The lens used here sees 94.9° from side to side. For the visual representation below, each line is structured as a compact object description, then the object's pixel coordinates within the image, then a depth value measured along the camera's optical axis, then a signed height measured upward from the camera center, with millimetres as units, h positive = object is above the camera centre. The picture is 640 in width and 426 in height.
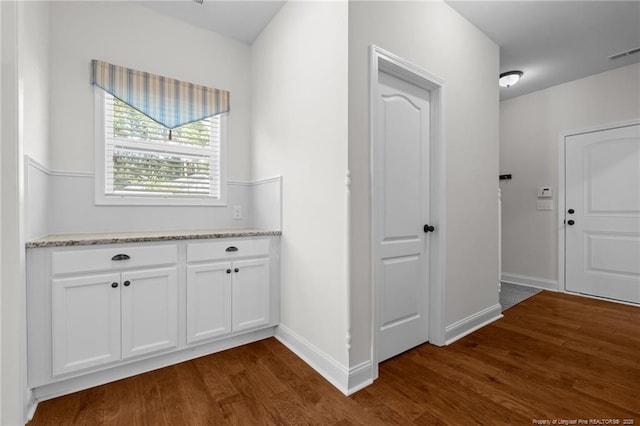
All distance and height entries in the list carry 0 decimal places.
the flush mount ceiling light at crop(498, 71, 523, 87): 3420 +1562
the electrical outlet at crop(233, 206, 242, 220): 2874 -15
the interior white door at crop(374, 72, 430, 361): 2018 -14
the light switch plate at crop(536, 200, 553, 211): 3871 +80
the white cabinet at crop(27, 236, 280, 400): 1635 -619
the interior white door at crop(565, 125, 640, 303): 3240 -34
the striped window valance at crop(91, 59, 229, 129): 2248 +982
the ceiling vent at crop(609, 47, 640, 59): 2959 +1627
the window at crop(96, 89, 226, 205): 2293 +445
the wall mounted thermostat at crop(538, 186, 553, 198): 3852 +253
